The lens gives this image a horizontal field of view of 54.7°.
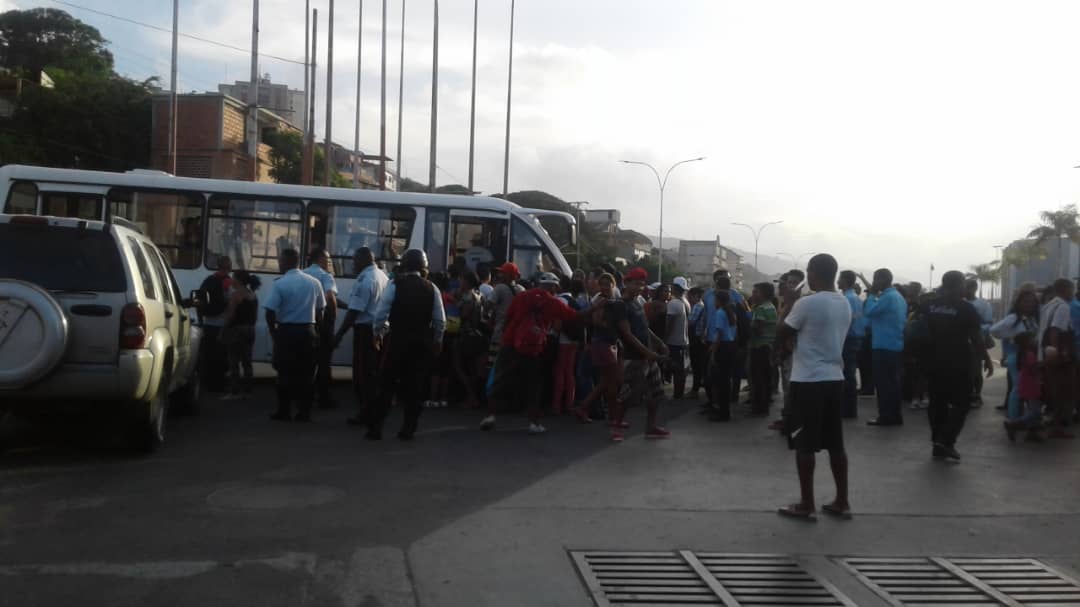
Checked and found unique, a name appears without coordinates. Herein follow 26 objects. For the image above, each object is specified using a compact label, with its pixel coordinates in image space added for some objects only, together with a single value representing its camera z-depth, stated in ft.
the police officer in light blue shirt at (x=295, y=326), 35.63
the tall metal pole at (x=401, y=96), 165.07
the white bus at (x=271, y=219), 50.65
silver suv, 24.79
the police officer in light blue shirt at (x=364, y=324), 36.27
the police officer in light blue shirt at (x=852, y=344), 43.96
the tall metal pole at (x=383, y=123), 151.74
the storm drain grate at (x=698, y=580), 17.46
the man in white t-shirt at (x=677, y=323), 49.03
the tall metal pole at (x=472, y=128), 157.99
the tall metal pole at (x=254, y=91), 128.57
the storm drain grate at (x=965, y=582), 17.92
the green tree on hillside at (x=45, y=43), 237.04
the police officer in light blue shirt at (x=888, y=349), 41.04
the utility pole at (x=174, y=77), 138.62
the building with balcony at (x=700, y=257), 331.16
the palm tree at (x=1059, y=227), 226.79
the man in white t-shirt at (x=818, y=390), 23.65
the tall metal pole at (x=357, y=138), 161.13
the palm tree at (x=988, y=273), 331.77
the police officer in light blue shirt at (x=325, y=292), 38.78
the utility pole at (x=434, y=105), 148.77
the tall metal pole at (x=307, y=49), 146.61
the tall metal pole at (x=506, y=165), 163.30
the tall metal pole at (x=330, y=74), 144.77
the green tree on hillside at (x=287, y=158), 193.88
